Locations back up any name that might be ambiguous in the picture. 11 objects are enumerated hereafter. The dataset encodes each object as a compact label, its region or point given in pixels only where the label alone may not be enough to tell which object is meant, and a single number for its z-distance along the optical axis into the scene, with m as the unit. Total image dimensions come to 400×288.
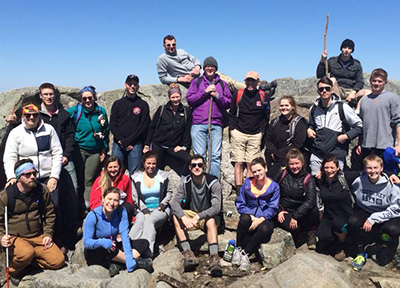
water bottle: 8.11
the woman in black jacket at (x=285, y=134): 8.98
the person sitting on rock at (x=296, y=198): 8.23
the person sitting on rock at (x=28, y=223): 7.44
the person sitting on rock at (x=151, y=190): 8.61
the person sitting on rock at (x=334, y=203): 8.04
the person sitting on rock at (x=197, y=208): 7.94
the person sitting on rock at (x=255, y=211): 7.97
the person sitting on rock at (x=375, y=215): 7.67
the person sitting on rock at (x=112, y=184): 8.52
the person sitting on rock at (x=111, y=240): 7.49
